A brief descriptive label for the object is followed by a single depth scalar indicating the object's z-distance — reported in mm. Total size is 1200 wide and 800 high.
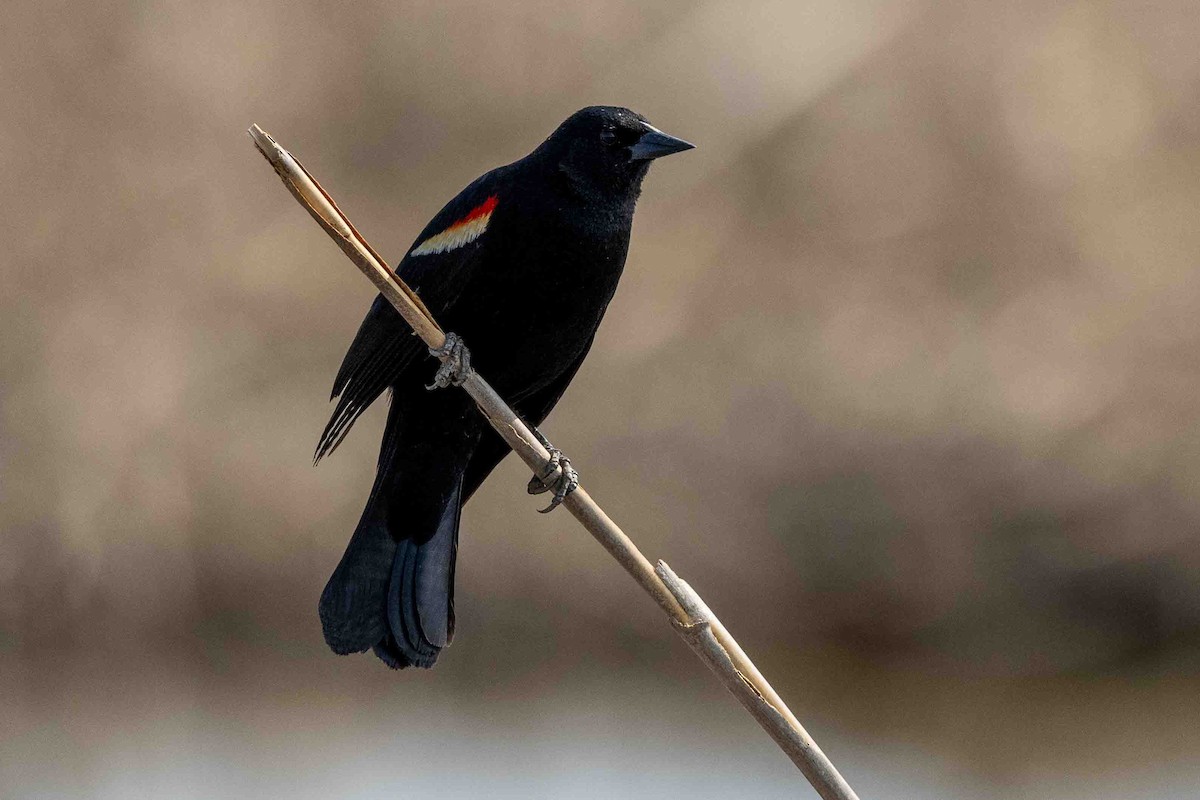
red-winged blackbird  6807
